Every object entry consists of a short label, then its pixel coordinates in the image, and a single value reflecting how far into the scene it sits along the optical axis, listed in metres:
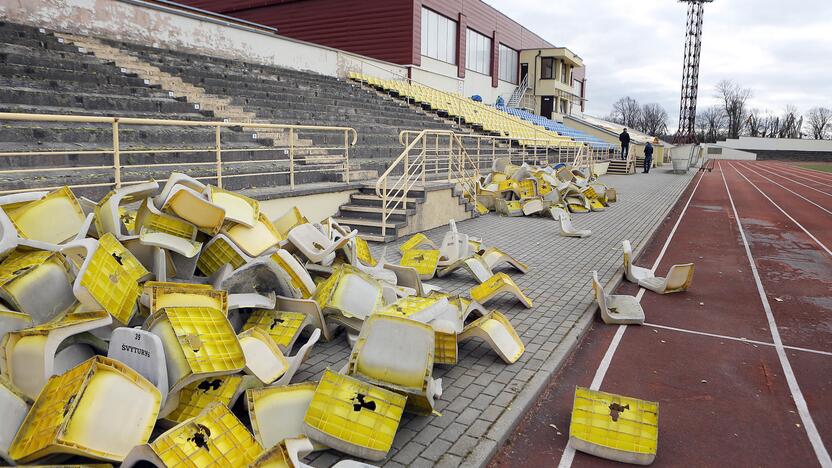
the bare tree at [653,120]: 113.62
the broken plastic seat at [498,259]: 8.59
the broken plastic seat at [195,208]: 5.21
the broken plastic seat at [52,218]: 4.96
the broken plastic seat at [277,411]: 3.70
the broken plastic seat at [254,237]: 5.59
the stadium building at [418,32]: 32.44
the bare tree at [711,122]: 109.00
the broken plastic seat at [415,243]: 9.34
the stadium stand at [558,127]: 40.09
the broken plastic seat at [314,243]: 6.18
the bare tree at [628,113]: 115.94
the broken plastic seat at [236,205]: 5.63
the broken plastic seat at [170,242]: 4.94
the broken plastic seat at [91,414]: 3.02
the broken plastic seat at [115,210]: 5.04
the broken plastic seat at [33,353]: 3.58
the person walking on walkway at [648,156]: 37.44
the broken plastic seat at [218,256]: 5.48
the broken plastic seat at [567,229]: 12.02
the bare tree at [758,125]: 106.75
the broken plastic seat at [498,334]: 5.21
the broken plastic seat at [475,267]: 7.90
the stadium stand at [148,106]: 9.20
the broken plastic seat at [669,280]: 8.08
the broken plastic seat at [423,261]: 8.13
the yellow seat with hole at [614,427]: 3.88
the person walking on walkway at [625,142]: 35.28
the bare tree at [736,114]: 107.12
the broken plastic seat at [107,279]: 4.05
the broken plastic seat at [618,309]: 6.70
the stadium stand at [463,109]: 27.38
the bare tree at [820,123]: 105.25
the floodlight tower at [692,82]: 63.59
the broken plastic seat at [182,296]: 4.35
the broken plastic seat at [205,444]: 3.00
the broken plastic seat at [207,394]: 3.77
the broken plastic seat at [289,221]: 6.95
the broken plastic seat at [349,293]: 5.41
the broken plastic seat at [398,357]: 4.05
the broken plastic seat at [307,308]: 5.32
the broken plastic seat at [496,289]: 6.80
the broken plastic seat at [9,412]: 3.16
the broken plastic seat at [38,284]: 4.12
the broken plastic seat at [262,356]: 4.18
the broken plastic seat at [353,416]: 3.58
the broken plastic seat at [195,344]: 3.66
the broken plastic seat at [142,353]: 3.57
